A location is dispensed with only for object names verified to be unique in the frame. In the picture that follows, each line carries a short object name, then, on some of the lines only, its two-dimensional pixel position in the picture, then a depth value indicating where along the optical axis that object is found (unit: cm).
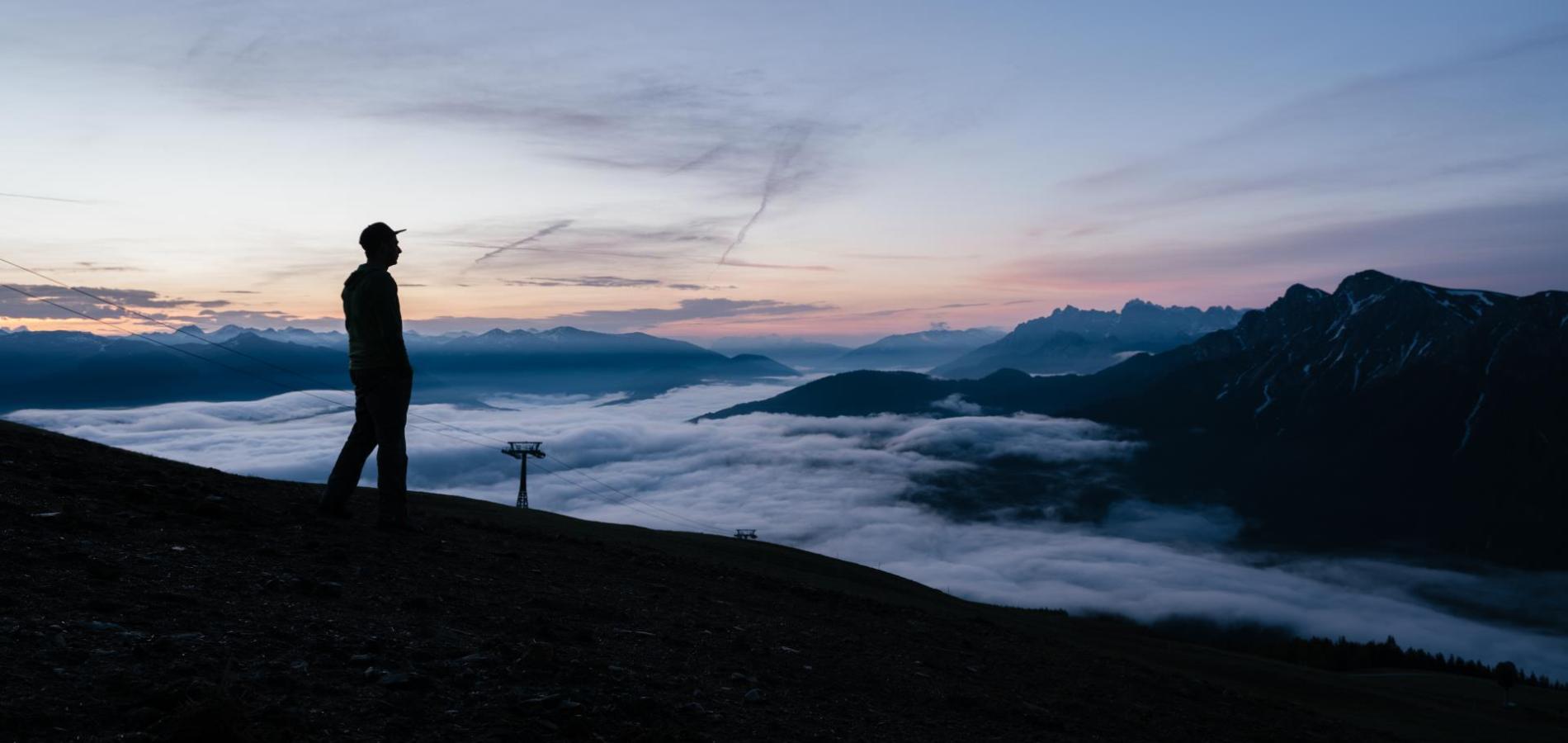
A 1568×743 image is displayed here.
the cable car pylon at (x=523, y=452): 6601
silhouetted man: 1248
